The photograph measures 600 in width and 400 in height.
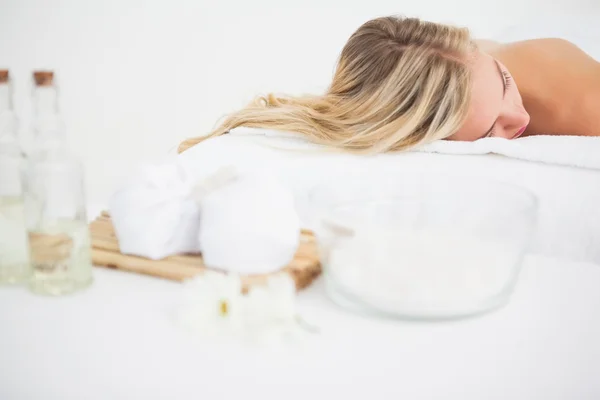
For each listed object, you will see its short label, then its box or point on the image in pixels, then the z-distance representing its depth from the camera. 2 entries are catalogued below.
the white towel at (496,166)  1.09
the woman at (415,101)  1.36
